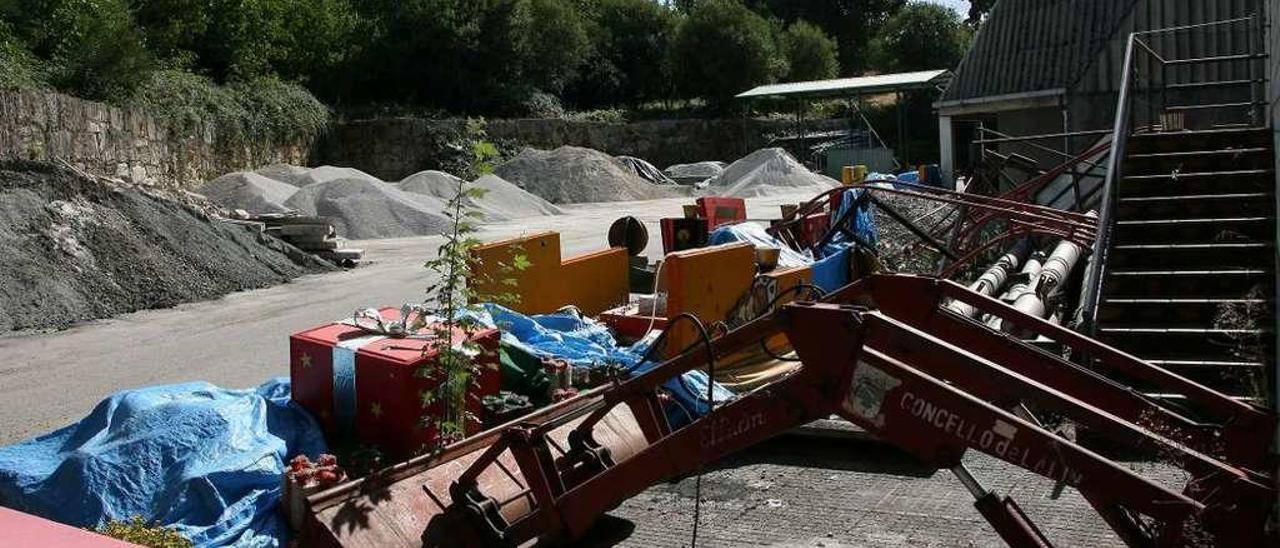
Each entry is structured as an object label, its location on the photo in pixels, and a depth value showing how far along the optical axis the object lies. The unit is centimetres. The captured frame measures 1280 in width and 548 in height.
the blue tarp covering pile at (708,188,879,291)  1286
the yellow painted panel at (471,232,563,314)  1070
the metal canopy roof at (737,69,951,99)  4466
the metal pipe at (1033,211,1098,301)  1096
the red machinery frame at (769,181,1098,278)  1248
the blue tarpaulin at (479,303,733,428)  826
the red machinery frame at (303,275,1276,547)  429
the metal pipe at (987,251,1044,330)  973
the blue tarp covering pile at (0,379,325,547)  641
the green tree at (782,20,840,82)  6400
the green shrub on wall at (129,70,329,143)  3269
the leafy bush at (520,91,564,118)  5112
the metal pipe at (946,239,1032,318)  972
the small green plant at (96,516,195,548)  595
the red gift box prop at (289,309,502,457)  700
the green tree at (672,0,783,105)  5591
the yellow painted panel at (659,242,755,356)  1022
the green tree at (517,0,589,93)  5197
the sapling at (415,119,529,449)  660
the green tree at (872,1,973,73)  6456
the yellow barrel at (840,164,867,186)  2830
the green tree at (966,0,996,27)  7250
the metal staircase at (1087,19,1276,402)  858
